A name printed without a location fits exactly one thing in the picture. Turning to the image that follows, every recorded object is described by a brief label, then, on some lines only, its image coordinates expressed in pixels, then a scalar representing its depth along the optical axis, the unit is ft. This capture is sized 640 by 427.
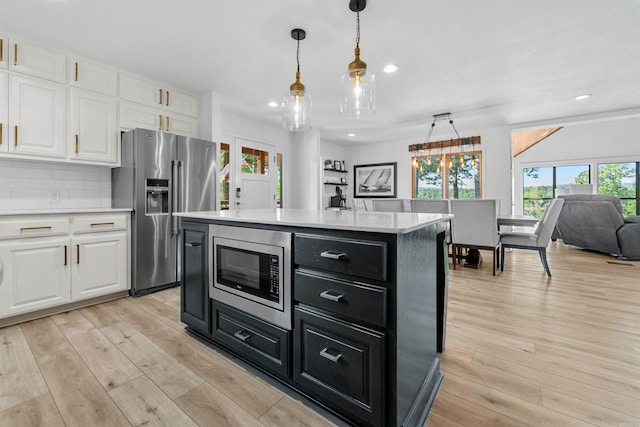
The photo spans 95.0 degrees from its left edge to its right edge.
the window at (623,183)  23.17
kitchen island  3.76
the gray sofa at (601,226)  14.61
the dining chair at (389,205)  14.79
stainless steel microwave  4.93
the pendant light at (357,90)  6.42
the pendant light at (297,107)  7.47
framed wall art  22.85
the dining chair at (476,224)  12.16
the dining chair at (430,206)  13.05
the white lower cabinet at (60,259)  7.53
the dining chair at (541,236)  11.74
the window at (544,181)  24.90
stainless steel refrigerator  9.83
